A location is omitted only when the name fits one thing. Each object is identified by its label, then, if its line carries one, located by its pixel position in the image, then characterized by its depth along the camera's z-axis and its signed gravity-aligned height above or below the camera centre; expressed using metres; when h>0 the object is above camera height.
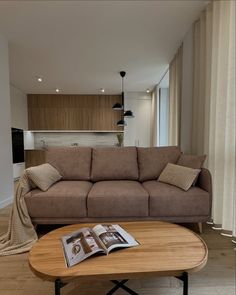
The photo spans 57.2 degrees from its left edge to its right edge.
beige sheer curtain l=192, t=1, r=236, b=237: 2.29 +0.39
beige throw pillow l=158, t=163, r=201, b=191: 2.32 -0.43
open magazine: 1.14 -0.60
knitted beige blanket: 1.98 -0.89
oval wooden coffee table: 1.02 -0.63
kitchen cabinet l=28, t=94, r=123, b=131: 7.06 +0.84
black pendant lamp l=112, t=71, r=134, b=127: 4.96 +0.71
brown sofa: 2.20 -0.66
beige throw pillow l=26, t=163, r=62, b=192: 2.32 -0.42
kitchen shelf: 7.13 +0.22
